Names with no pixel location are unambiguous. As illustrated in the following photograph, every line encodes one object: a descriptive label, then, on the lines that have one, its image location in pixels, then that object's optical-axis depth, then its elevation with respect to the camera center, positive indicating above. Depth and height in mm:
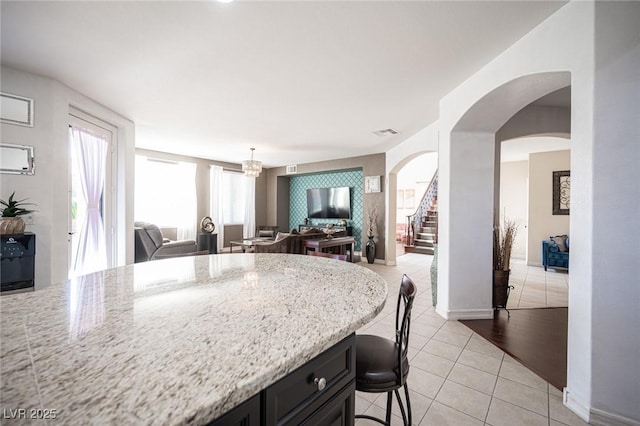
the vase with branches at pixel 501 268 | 3244 -667
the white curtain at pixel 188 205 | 6742 +131
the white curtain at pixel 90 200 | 3467 +129
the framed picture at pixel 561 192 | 5816 +437
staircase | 8164 -454
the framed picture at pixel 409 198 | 11312 +560
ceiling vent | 4703 +1384
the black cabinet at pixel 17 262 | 2389 -468
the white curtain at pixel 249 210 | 8250 +18
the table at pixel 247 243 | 5554 -664
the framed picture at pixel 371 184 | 6562 +664
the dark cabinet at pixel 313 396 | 681 -527
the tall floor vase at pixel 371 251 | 6484 -927
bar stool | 1212 -696
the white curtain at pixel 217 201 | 7426 +252
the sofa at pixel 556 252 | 5438 -785
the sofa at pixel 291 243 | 4770 -573
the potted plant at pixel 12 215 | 2420 -55
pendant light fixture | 5695 +900
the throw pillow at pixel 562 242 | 5445 -583
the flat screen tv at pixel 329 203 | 7629 +234
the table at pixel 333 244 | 5227 -655
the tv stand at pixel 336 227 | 7340 -446
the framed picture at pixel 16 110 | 2633 +966
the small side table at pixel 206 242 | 6195 -713
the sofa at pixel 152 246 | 4406 -589
